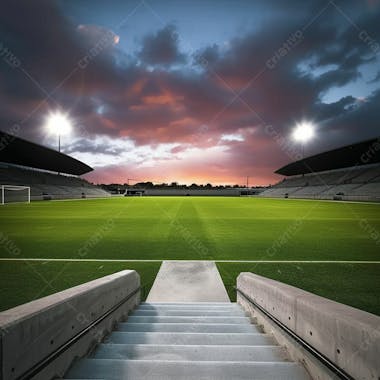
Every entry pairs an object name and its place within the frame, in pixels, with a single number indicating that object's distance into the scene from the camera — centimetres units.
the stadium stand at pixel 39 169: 4194
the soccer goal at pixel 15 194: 3408
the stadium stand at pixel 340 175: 4416
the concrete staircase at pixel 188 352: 176
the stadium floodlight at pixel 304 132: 5243
